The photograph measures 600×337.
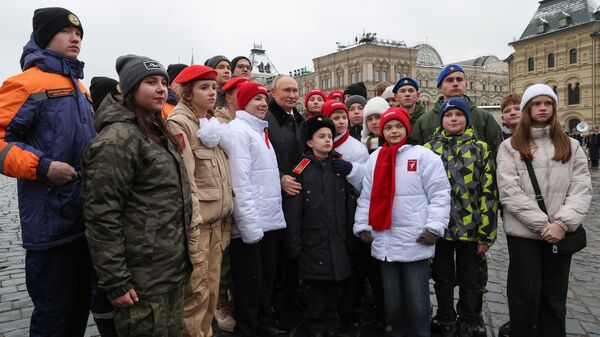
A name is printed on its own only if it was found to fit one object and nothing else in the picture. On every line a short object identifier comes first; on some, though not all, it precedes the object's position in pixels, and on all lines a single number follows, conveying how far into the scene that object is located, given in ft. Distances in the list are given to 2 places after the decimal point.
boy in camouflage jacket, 12.19
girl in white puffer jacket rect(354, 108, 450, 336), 11.53
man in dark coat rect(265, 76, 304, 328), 14.01
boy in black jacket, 12.66
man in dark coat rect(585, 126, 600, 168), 70.85
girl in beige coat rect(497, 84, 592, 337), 11.27
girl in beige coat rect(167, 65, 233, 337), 10.49
